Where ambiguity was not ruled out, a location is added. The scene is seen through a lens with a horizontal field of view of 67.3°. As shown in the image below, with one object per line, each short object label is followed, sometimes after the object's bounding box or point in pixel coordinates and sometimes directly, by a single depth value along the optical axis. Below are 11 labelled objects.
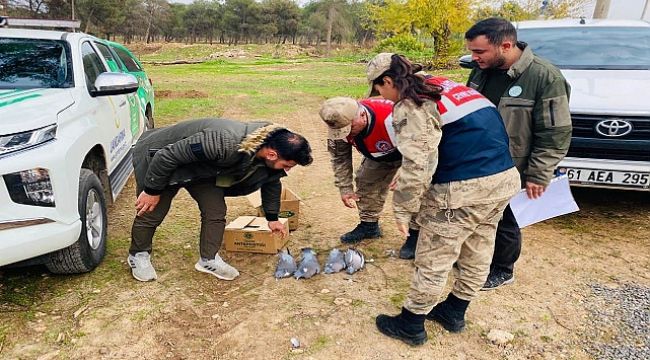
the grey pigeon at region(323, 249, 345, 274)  3.62
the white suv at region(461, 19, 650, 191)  4.05
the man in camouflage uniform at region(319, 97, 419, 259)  2.95
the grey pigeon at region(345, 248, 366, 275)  3.62
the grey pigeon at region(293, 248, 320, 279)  3.53
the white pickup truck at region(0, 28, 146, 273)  2.64
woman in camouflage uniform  2.35
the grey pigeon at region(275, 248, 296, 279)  3.53
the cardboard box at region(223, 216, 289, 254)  3.82
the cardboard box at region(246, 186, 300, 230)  4.30
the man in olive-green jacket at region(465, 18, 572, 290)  2.90
